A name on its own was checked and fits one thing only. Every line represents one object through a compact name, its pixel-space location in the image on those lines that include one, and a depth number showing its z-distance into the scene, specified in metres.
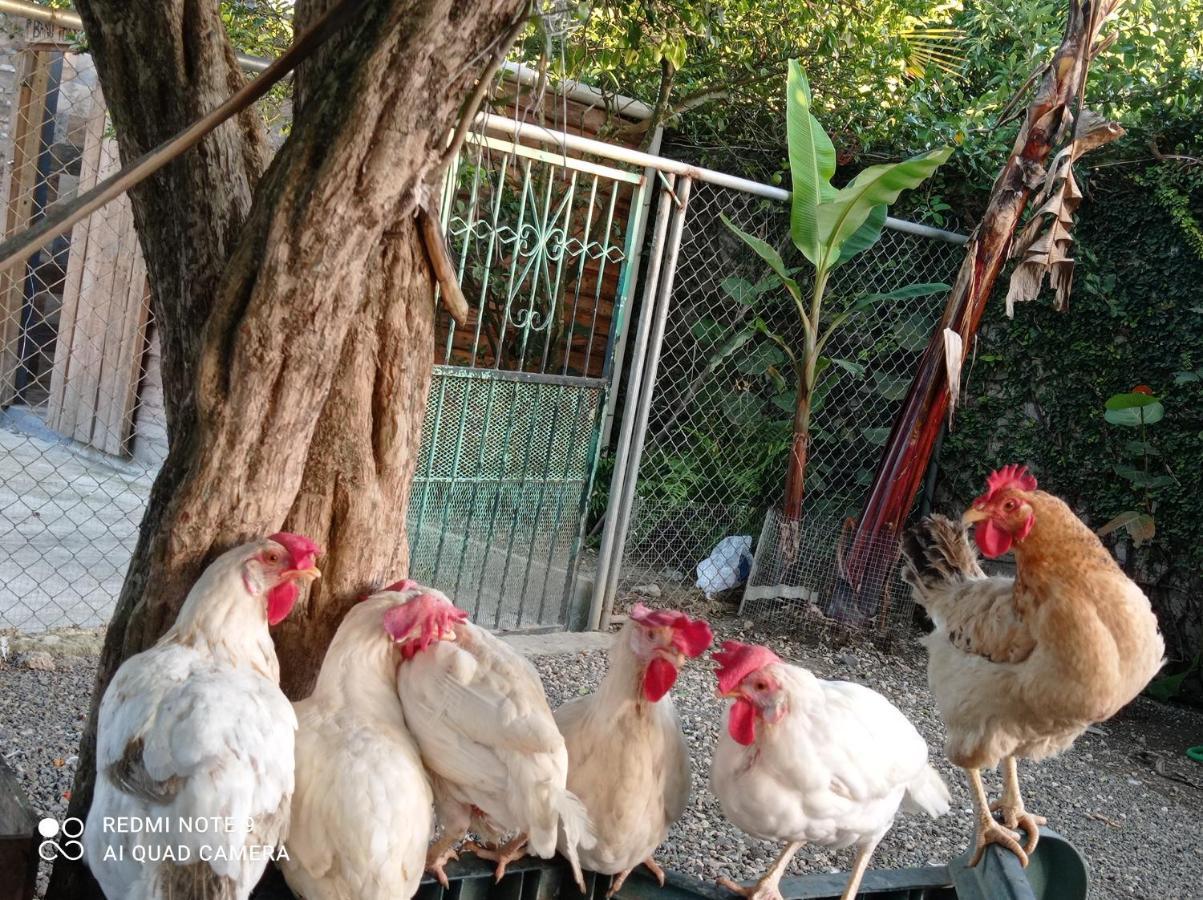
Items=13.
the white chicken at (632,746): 2.44
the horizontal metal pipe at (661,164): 4.73
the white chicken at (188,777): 1.85
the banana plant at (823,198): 5.92
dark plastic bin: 2.29
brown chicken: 3.22
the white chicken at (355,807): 2.05
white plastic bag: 6.94
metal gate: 5.08
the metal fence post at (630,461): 5.61
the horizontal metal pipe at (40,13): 3.79
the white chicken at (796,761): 2.51
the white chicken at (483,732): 2.19
